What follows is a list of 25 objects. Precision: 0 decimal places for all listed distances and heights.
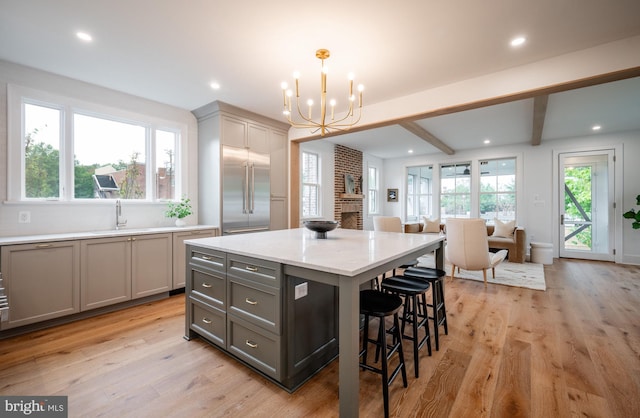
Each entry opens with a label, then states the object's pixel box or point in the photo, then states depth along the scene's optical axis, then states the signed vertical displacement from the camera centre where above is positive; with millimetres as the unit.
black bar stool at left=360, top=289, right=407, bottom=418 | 1591 -655
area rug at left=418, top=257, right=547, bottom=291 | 4211 -1155
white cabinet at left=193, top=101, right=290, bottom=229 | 4109 +1007
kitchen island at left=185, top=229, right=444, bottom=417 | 1463 -398
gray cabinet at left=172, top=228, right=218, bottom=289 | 3605 -659
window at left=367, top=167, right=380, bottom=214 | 8523 +556
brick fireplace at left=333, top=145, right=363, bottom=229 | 6910 +561
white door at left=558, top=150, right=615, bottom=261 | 5750 +48
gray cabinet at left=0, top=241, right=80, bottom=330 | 2494 -693
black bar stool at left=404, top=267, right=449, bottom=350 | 2297 -684
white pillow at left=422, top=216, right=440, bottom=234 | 7176 -487
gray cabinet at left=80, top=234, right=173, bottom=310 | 2930 -696
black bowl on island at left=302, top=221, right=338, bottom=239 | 2584 -174
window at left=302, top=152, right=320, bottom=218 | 6164 +522
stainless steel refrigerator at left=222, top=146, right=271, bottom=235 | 4176 +270
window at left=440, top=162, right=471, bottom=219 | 7652 +477
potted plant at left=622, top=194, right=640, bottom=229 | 4956 -162
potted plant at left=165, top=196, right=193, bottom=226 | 3918 -40
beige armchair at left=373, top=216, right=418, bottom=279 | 3719 -227
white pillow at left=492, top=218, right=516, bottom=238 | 6124 -486
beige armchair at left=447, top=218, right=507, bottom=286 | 3988 -552
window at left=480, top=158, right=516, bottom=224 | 6953 +462
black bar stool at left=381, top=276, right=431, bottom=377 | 1979 -633
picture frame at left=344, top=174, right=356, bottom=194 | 7122 +613
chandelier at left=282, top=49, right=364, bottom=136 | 2372 +1151
